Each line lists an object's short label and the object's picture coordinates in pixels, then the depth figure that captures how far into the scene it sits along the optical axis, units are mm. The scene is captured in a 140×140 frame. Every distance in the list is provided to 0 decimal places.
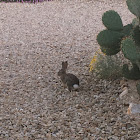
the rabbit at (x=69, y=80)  9508
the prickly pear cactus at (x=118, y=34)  8469
